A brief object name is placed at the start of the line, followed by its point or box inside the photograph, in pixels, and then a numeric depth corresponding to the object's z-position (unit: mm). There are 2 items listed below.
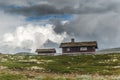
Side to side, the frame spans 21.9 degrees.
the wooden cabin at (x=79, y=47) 152000
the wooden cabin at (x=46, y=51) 174875
